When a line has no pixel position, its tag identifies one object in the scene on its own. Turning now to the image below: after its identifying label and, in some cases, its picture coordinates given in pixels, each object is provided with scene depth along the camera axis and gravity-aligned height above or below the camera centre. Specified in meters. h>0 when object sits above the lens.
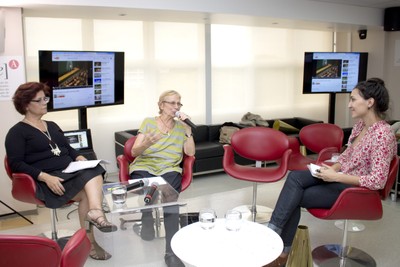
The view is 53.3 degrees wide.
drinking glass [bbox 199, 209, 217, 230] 2.45 -0.88
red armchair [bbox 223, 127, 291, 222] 3.99 -0.78
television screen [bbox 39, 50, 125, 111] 4.05 -0.01
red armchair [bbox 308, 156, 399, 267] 2.86 -0.97
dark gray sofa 5.55 -1.00
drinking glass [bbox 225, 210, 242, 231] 2.43 -0.88
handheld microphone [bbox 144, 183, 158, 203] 2.92 -0.88
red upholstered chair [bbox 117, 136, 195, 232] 3.62 -0.82
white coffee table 2.09 -0.95
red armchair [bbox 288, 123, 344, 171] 4.55 -0.73
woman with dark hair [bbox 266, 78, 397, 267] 2.93 -0.73
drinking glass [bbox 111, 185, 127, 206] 2.91 -0.88
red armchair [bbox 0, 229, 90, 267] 1.66 -0.74
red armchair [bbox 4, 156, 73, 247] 3.14 -0.87
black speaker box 6.31 +0.90
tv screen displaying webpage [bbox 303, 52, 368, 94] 6.27 +0.07
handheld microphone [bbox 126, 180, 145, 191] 3.11 -0.85
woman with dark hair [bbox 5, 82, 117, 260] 3.20 -0.73
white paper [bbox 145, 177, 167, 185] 3.26 -0.85
